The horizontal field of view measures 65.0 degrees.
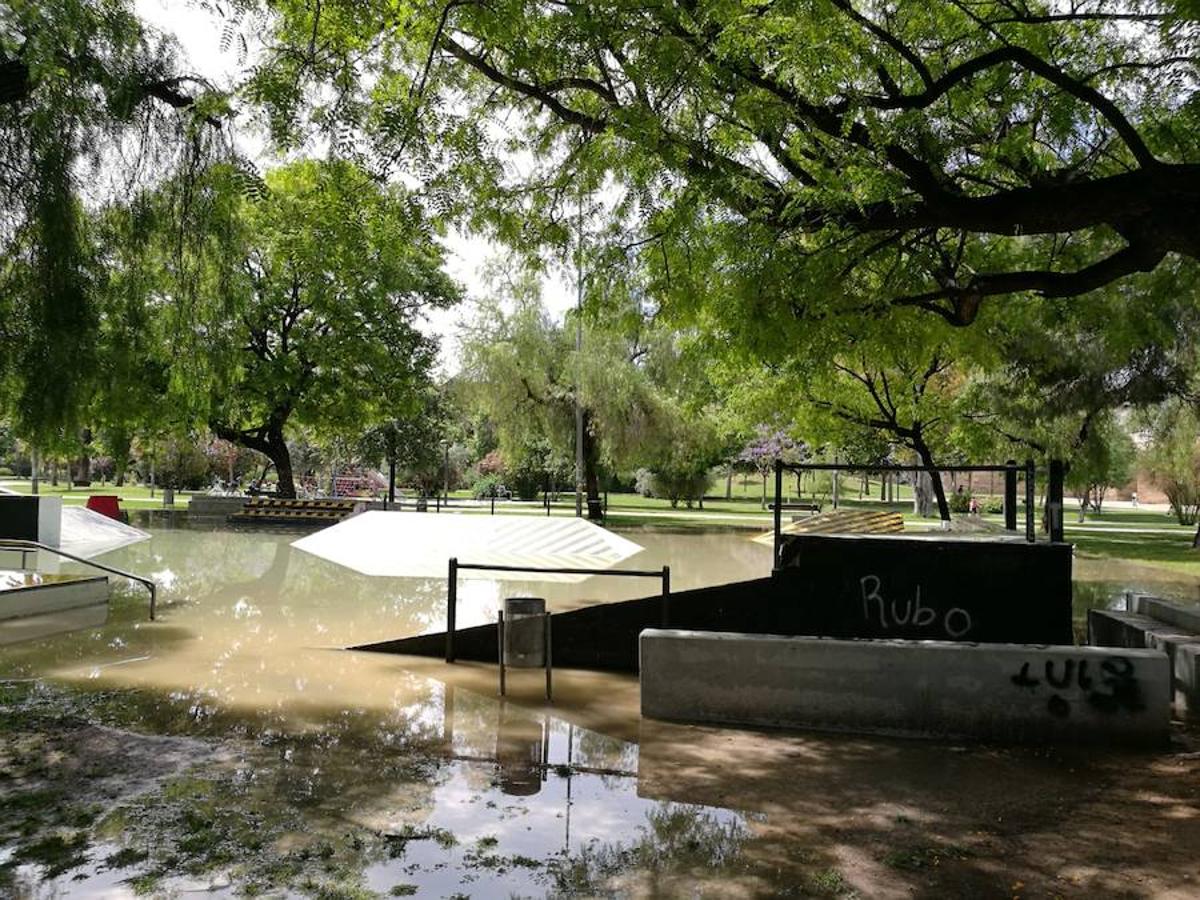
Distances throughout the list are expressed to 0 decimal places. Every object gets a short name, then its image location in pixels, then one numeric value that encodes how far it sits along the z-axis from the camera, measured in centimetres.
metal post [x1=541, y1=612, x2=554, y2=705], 848
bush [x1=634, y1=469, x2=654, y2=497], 5684
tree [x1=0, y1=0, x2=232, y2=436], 643
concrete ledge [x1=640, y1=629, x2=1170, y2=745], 686
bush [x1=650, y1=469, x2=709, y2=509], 4944
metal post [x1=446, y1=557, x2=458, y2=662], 992
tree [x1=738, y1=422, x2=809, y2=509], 4219
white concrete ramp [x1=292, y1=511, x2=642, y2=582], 1298
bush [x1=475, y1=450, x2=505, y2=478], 5966
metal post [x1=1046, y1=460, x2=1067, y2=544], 844
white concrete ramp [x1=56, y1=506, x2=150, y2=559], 2028
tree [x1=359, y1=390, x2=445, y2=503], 4266
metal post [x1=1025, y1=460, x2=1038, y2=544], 867
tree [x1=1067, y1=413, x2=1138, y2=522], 2066
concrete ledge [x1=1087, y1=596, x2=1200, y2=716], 812
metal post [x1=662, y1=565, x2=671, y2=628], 903
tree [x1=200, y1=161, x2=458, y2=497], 2981
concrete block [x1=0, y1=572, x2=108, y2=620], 1203
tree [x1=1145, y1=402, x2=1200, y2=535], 2208
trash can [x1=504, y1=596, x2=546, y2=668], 911
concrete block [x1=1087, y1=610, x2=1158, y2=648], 923
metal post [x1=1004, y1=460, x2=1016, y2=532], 941
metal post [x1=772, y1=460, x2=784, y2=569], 875
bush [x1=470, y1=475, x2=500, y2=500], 5156
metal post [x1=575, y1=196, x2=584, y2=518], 3048
